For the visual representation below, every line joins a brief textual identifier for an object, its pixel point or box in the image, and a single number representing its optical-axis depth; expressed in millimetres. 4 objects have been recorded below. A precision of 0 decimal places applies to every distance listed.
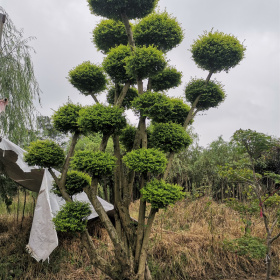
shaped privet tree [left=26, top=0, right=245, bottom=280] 3219
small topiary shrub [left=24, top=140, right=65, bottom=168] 3431
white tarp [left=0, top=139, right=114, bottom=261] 3910
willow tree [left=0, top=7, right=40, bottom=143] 4609
